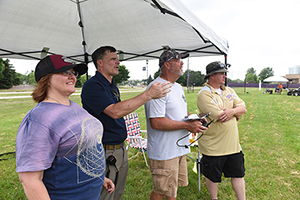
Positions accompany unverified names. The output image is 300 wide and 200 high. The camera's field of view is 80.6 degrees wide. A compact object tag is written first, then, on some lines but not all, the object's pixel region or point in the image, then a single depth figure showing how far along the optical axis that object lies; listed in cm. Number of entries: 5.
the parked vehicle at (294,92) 2139
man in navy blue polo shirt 146
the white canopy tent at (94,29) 239
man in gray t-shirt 196
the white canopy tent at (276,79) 3331
